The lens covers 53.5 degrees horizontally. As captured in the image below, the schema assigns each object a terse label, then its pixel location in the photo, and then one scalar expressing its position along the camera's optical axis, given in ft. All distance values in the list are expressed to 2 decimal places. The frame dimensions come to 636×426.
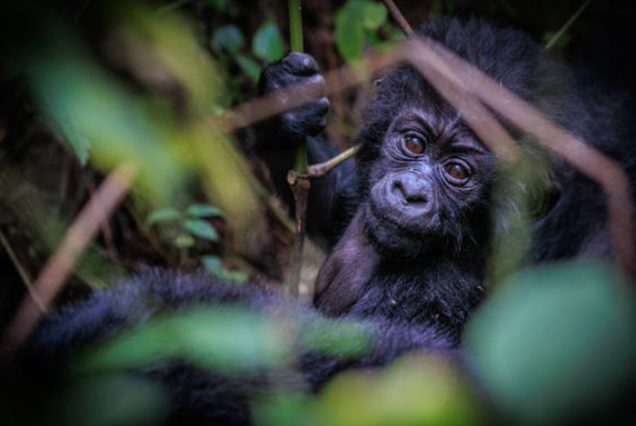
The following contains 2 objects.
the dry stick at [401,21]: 7.62
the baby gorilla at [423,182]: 8.37
